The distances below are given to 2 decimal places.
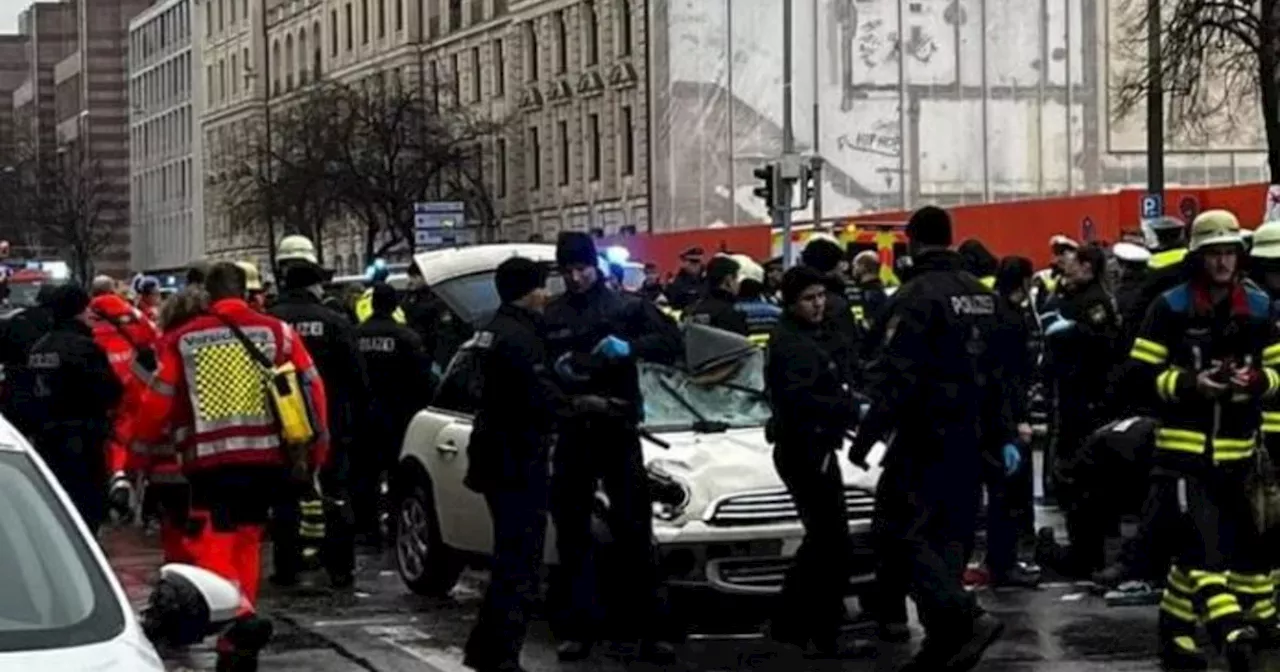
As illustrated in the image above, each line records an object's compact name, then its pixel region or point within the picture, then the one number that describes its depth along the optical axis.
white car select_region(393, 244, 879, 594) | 12.24
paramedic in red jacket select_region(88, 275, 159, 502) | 17.55
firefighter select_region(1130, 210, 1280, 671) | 10.55
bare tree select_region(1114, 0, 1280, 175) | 29.14
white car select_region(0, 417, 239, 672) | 5.65
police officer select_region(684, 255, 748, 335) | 17.28
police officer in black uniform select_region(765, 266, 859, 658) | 11.62
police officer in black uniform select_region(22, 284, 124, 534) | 14.85
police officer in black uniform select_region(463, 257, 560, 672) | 10.87
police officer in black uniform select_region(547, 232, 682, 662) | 11.69
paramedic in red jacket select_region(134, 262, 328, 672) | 11.14
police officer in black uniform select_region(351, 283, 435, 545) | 16.44
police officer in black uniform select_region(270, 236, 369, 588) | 14.68
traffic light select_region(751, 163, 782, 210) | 34.94
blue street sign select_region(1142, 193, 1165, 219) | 28.69
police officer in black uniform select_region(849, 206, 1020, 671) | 10.48
